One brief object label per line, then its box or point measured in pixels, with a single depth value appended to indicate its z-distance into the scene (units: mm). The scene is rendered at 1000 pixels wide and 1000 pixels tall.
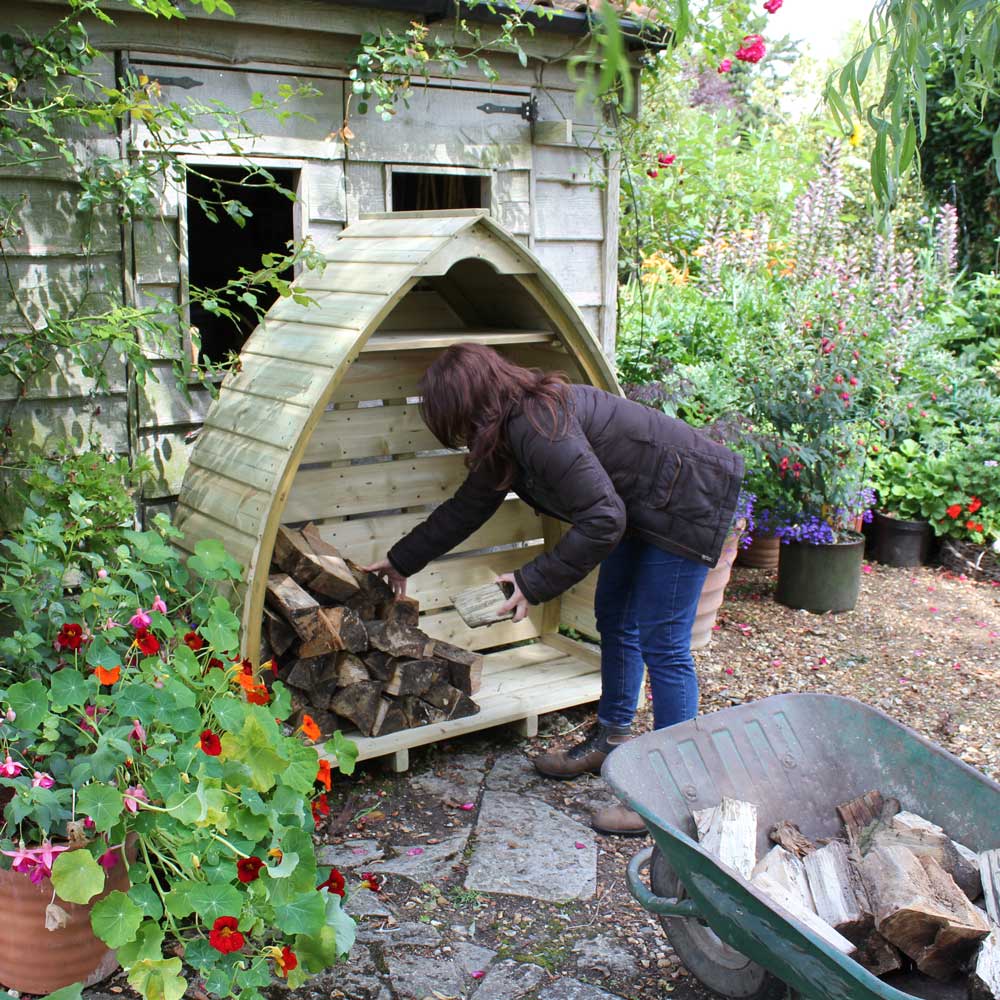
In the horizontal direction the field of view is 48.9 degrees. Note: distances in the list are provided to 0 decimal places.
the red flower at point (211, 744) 2445
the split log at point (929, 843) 2492
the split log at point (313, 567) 3742
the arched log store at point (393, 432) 3320
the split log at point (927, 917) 2256
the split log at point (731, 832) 2555
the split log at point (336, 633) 3678
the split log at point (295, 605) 3607
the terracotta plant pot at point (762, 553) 6656
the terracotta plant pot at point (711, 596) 4992
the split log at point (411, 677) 3885
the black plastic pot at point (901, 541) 6809
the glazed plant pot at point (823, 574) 5859
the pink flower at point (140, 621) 2795
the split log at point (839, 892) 2395
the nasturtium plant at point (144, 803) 2391
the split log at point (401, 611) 3936
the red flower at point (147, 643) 2645
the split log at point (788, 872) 2513
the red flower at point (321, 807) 2971
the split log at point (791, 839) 2727
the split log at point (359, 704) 3820
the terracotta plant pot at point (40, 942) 2602
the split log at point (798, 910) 2258
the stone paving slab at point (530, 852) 3281
